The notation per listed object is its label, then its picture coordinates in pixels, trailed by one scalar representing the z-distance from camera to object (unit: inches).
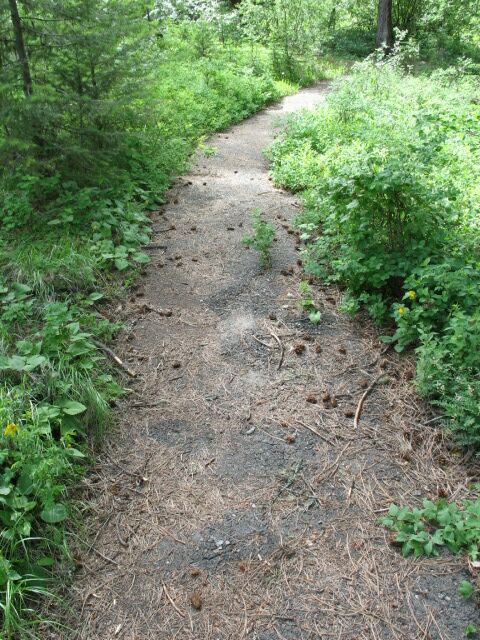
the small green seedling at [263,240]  191.9
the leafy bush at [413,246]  126.2
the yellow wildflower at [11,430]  101.3
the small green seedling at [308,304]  160.6
